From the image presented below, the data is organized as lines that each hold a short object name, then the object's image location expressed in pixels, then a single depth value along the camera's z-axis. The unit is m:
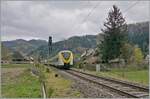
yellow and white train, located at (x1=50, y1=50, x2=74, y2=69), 45.84
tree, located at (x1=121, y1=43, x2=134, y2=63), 52.14
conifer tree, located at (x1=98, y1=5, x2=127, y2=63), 50.62
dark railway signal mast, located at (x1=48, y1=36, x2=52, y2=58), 28.21
